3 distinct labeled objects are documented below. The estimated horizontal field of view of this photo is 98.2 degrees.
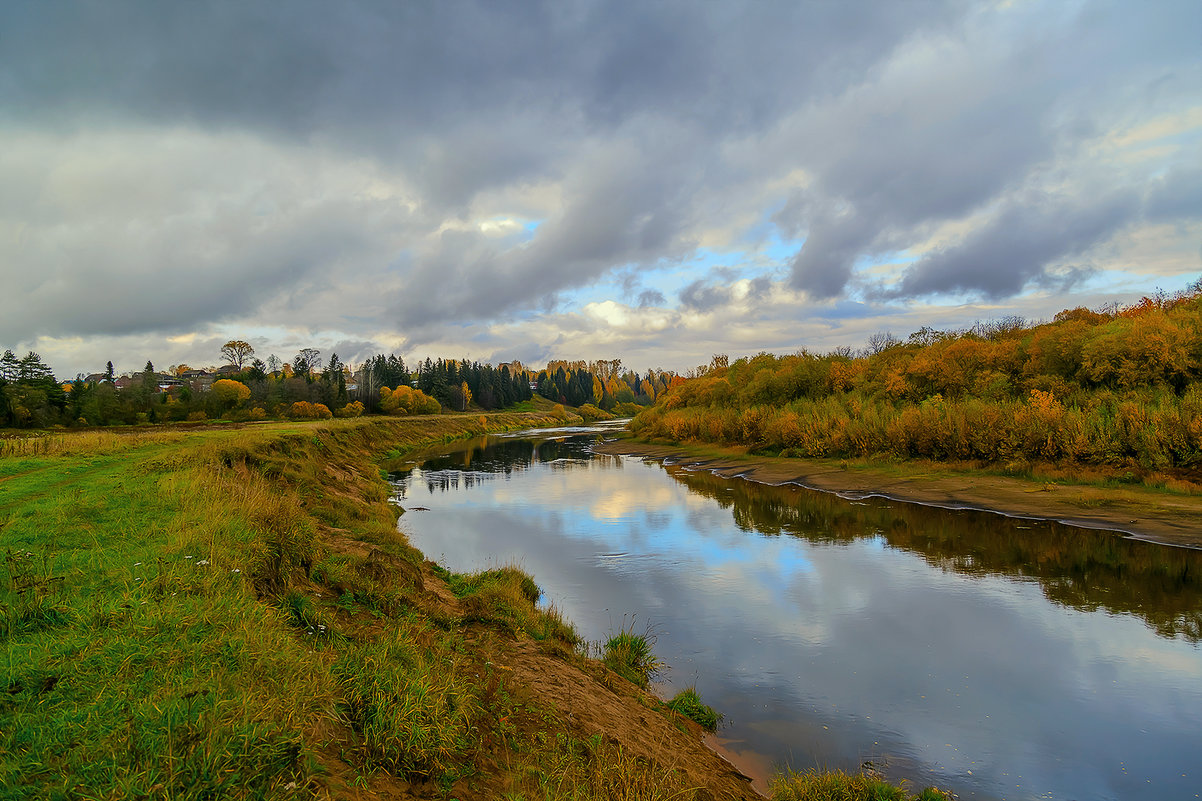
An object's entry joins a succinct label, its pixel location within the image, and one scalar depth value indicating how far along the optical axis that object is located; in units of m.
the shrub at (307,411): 71.56
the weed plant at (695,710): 8.30
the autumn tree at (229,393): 67.74
